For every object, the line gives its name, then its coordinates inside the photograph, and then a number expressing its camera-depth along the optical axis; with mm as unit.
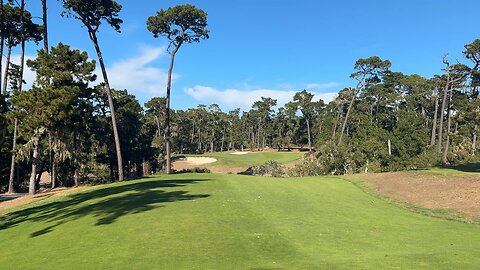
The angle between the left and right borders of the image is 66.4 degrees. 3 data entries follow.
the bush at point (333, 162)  43969
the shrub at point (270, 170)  48112
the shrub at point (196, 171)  45169
